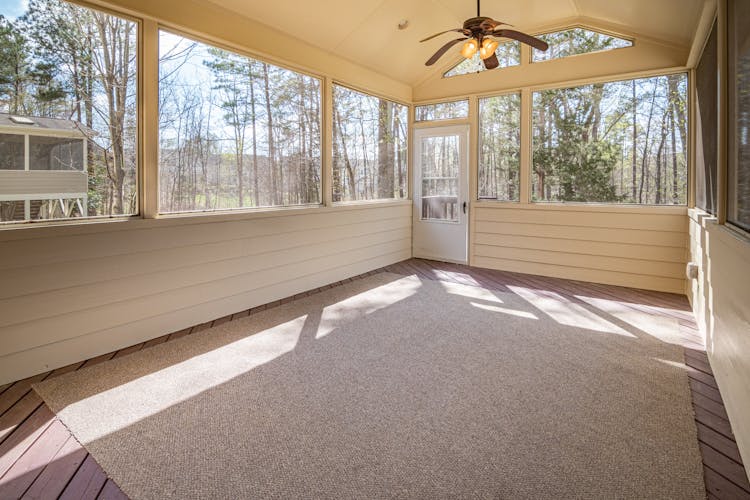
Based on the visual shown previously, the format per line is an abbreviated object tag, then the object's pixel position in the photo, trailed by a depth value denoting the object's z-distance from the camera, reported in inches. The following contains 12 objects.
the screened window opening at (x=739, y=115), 82.5
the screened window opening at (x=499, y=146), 231.0
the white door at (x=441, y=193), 251.4
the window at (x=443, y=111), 247.6
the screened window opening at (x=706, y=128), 133.4
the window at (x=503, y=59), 226.0
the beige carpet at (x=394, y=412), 71.7
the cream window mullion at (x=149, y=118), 131.2
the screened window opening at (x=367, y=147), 214.2
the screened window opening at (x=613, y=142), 189.9
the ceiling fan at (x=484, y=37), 129.7
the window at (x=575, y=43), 202.2
